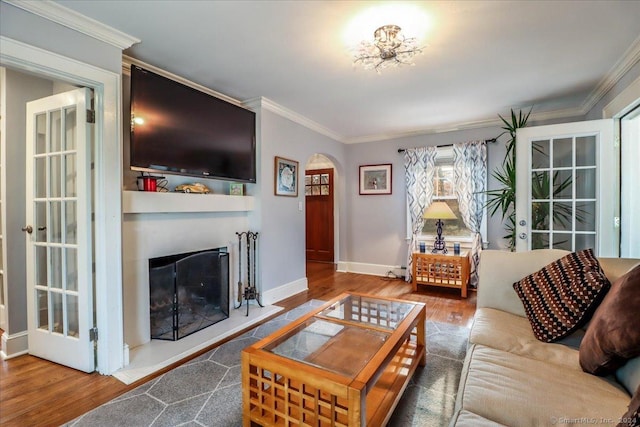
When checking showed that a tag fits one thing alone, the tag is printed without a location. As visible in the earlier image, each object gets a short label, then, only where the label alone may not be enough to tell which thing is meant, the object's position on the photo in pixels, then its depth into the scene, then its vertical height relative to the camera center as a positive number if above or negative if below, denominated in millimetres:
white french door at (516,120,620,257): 2719 +217
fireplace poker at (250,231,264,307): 3350 -663
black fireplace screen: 2504 -739
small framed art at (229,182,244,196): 3287 +245
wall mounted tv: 2256 +713
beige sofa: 1034 -715
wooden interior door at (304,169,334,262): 6023 -75
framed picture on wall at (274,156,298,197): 3604 +425
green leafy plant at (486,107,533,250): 3369 +250
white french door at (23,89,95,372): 1984 -131
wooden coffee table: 1219 -777
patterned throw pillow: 1543 -481
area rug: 1563 -1106
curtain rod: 3999 +949
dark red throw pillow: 1144 -504
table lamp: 3828 -67
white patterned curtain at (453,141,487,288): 4035 +340
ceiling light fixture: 1965 +1183
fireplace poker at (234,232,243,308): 3312 -693
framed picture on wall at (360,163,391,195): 4832 +521
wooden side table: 3787 -807
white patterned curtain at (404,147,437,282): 4402 +392
